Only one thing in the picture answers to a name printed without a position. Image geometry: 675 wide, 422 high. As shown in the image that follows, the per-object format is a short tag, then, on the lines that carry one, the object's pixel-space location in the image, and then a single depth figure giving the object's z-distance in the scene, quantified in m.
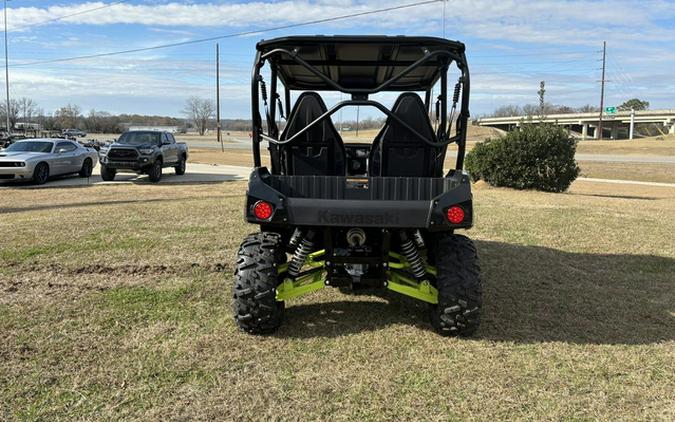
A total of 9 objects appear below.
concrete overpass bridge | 96.31
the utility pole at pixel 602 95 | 80.56
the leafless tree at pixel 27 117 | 101.44
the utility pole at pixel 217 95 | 53.96
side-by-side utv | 3.87
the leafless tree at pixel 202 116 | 107.19
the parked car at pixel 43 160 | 15.45
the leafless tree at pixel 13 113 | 89.19
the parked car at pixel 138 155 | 17.12
